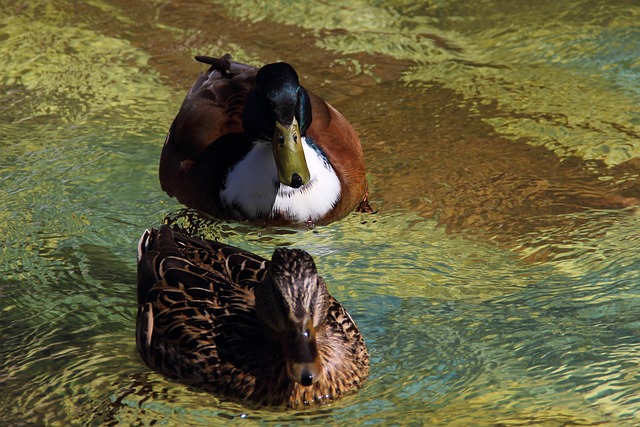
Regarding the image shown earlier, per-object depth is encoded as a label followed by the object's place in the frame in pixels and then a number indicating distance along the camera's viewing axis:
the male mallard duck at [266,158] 11.89
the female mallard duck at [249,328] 8.73
